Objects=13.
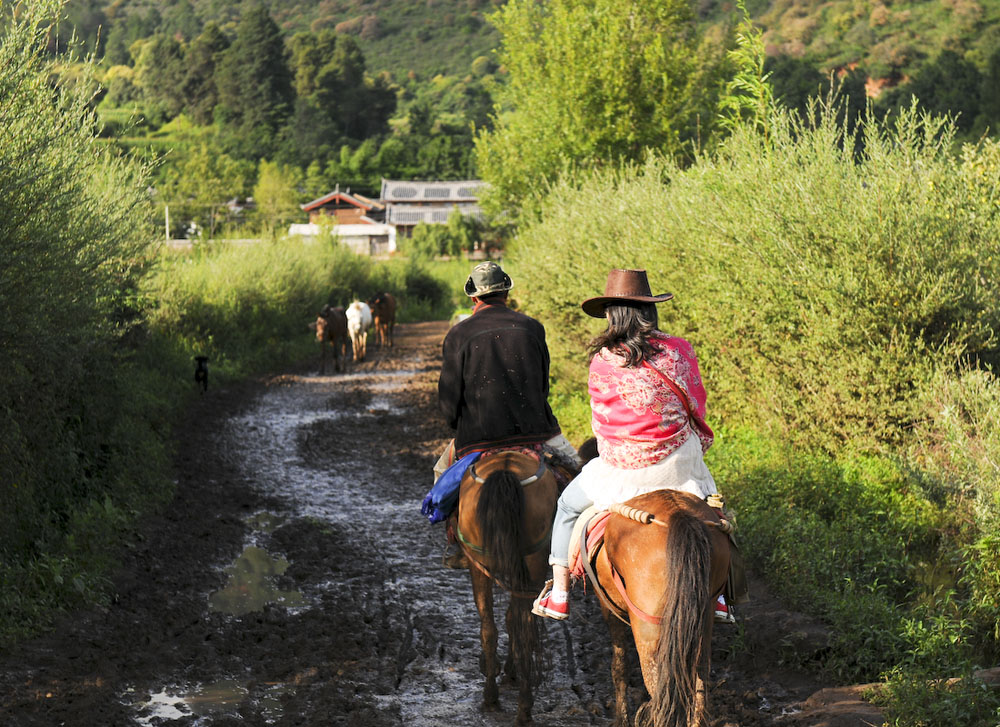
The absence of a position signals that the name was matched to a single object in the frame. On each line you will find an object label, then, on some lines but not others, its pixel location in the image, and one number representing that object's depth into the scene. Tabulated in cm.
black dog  3700
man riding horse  1240
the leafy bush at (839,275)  1697
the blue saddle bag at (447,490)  1246
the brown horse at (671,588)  822
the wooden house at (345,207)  17300
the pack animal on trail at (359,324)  4834
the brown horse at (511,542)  1136
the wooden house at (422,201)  17500
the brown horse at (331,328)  4456
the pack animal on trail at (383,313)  5628
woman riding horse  927
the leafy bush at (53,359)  1548
